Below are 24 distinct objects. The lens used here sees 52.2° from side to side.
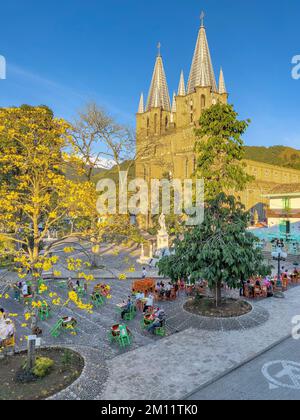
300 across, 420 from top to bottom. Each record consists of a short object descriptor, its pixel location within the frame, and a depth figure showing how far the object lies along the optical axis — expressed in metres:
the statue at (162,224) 28.42
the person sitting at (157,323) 11.72
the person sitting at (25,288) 15.25
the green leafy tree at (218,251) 12.18
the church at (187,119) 56.71
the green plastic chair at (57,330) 11.63
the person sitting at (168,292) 16.19
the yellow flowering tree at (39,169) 8.77
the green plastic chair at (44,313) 13.35
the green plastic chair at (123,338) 10.73
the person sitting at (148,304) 14.01
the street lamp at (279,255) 18.04
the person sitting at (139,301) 14.69
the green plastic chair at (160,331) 11.66
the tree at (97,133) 23.16
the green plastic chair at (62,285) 17.91
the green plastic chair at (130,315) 13.41
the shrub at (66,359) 8.97
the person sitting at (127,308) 13.38
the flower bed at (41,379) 7.61
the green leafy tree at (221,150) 13.35
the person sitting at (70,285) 16.31
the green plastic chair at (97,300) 15.18
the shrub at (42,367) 8.30
